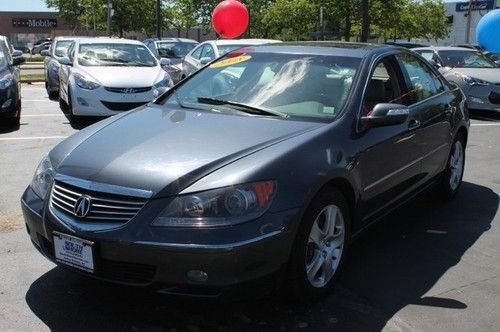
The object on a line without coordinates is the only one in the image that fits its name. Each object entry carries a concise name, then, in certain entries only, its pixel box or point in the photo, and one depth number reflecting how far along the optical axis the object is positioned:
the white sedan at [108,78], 9.70
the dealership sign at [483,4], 46.41
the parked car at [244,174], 2.90
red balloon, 19.05
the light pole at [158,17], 26.24
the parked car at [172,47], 16.67
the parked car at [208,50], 12.05
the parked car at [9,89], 9.38
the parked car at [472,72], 11.83
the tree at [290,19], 38.09
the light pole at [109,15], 30.86
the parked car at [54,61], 13.77
